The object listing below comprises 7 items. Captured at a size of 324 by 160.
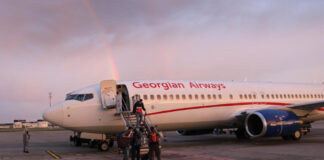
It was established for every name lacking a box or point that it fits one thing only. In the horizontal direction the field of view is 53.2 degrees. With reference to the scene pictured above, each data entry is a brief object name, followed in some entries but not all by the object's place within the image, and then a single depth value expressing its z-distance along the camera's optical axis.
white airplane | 16.17
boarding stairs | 13.02
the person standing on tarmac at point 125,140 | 11.30
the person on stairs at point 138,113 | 14.95
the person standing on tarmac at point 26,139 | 17.08
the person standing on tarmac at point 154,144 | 11.27
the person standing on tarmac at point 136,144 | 11.56
